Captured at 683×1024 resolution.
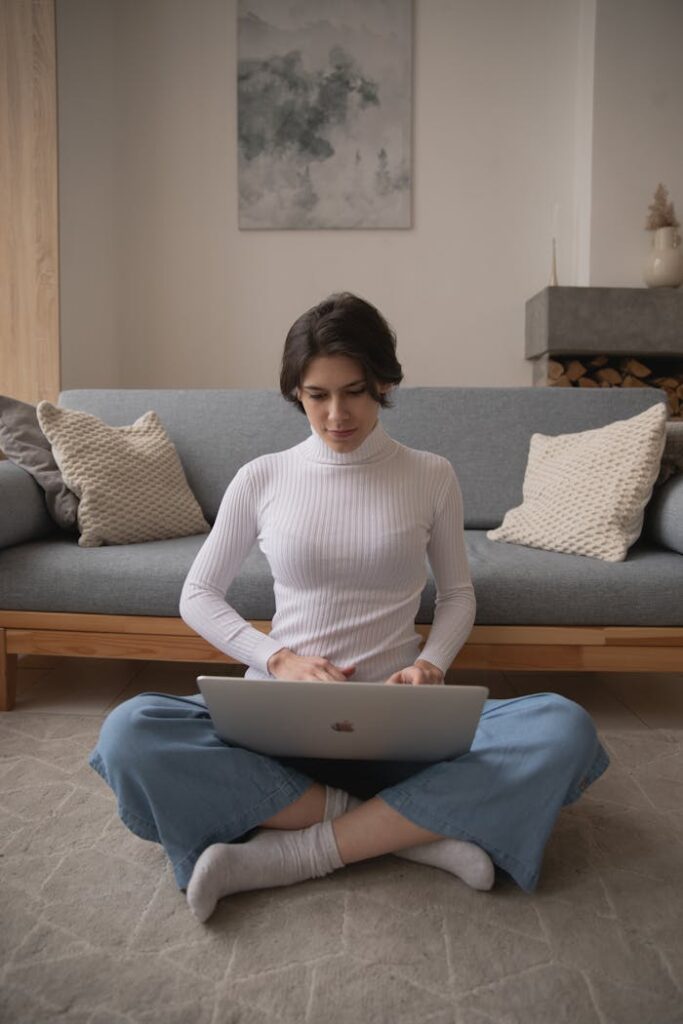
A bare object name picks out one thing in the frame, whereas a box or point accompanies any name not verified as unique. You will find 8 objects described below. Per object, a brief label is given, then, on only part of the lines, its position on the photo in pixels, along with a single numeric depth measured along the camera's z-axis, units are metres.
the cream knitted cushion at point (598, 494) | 2.06
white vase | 3.99
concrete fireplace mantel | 3.92
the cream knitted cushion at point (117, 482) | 2.21
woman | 1.21
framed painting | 4.19
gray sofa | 1.94
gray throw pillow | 2.24
